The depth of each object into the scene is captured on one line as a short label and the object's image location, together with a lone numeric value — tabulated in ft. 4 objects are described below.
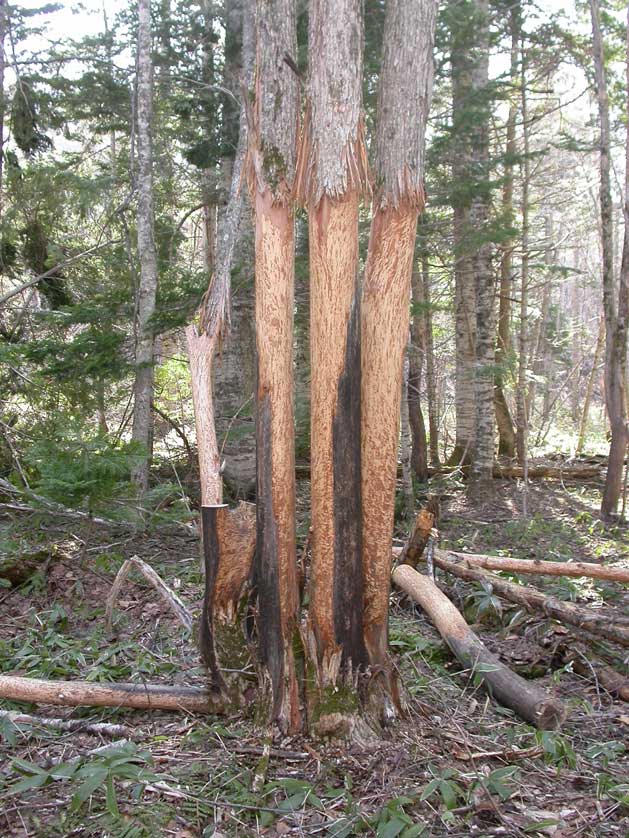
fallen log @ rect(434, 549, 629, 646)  16.01
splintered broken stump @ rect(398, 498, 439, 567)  19.56
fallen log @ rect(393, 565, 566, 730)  13.11
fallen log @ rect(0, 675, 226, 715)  13.07
